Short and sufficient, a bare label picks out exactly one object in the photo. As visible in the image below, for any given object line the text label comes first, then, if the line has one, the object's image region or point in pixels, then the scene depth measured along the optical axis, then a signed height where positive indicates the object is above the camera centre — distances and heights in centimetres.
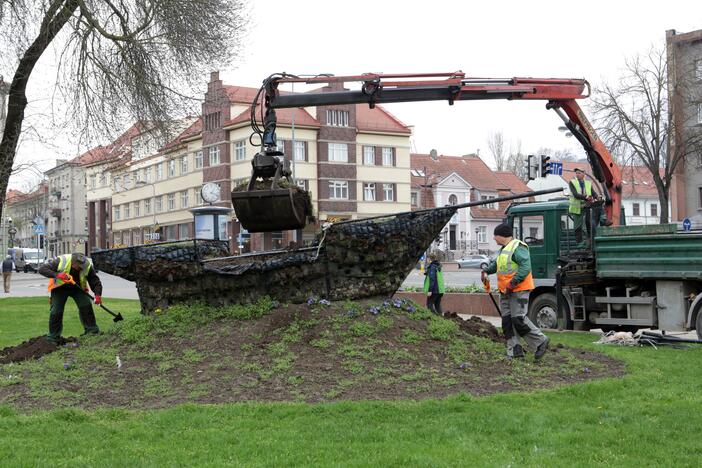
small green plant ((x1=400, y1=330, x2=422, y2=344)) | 940 -107
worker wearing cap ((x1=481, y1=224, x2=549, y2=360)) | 965 -57
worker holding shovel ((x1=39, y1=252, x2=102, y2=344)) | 1185 -42
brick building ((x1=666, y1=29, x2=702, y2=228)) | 3934 +712
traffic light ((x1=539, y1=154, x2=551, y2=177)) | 1791 +195
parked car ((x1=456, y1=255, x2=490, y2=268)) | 5419 -94
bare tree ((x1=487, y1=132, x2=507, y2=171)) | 8950 +1068
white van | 6969 -3
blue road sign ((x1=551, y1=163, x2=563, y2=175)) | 2184 +238
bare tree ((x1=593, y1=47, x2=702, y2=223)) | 3834 +584
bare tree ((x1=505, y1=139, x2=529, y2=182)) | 8623 +976
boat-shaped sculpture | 988 -15
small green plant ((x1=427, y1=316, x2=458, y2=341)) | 969 -102
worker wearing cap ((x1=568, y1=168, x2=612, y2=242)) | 1486 +90
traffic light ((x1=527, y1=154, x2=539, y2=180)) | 1749 +184
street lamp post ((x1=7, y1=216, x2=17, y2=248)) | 6428 +269
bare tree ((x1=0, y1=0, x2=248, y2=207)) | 1839 +503
